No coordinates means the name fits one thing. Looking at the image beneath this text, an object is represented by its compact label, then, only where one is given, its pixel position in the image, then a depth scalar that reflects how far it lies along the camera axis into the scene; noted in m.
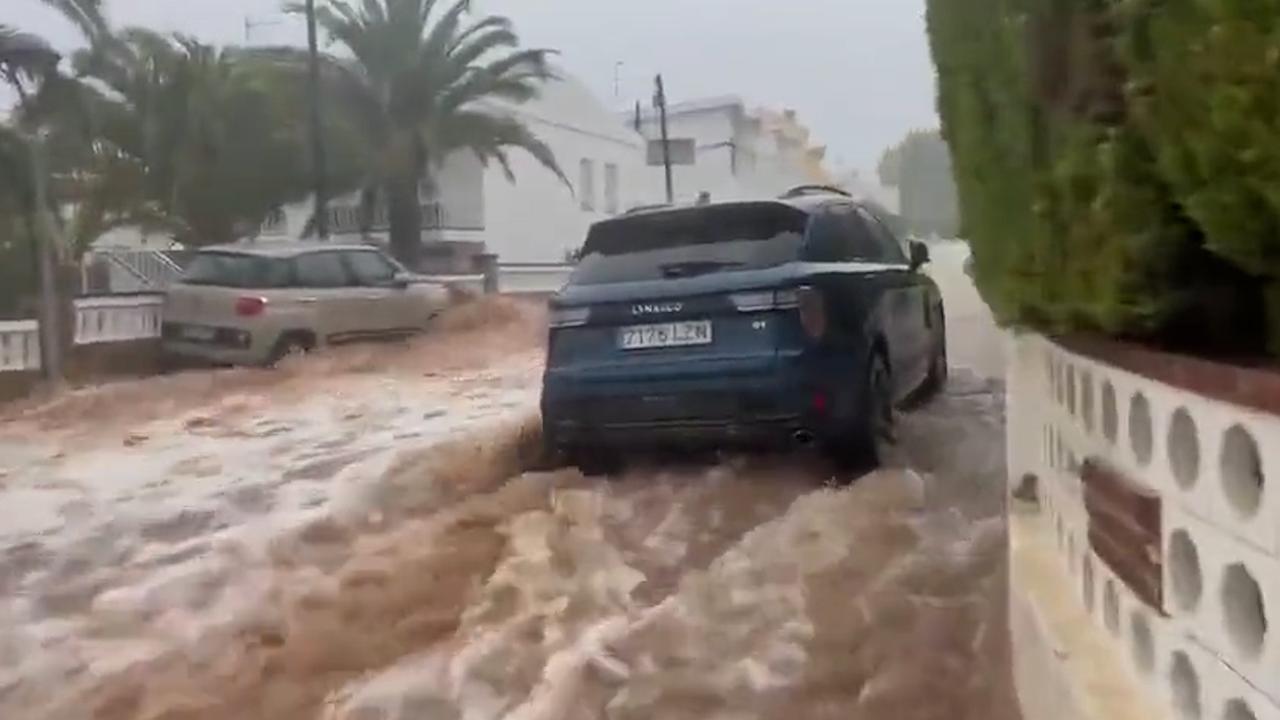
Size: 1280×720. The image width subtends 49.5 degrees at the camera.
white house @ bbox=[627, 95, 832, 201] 35.48
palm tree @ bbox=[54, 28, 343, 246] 19.84
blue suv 6.55
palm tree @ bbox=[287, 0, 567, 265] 22.66
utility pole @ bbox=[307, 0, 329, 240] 20.89
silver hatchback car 13.53
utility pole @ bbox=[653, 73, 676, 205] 31.27
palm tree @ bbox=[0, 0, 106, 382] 13.95
